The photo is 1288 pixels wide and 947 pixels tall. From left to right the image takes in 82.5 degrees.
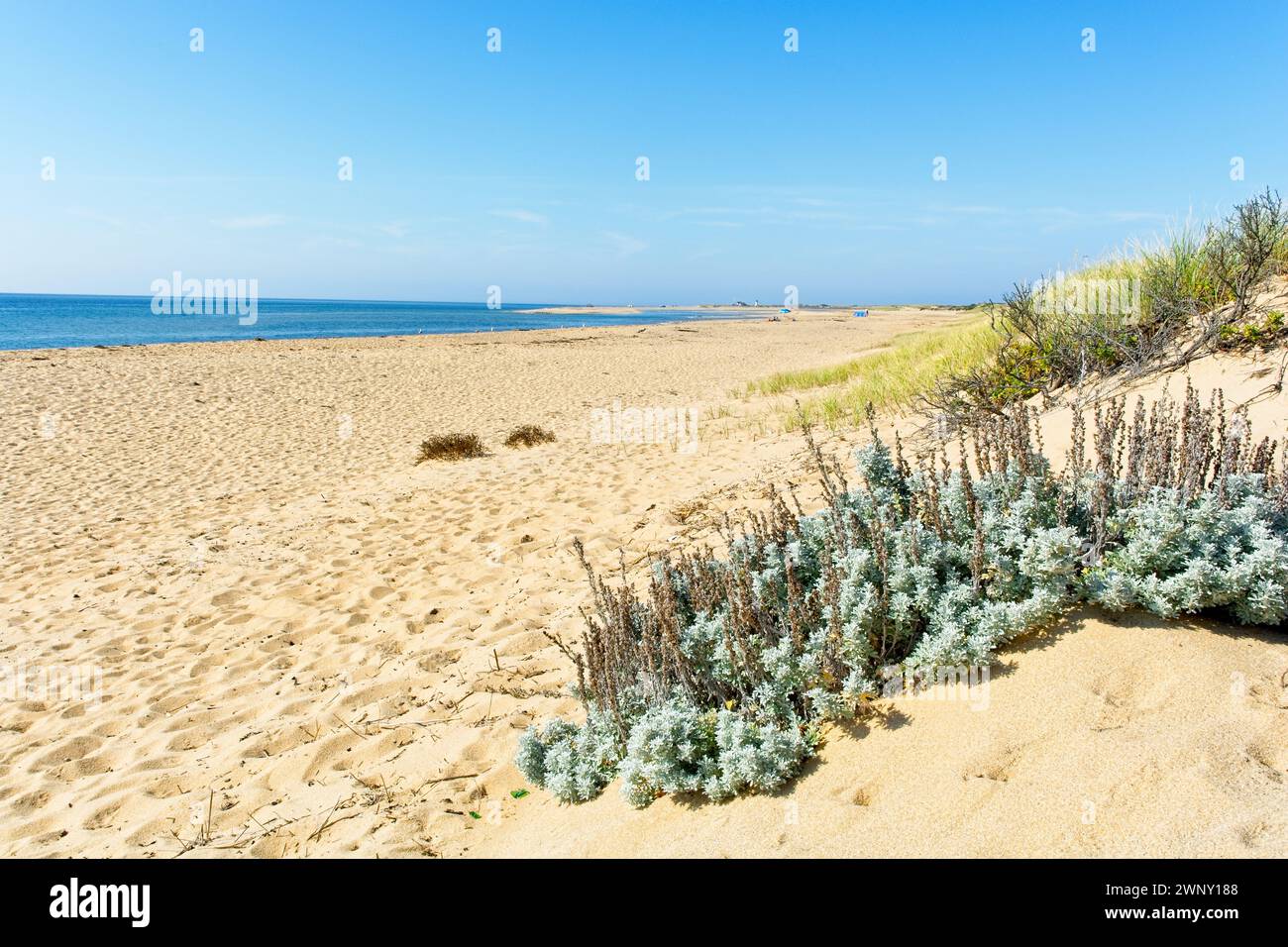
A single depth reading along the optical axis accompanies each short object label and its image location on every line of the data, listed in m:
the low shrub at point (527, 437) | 12.01
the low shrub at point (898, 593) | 2.70
